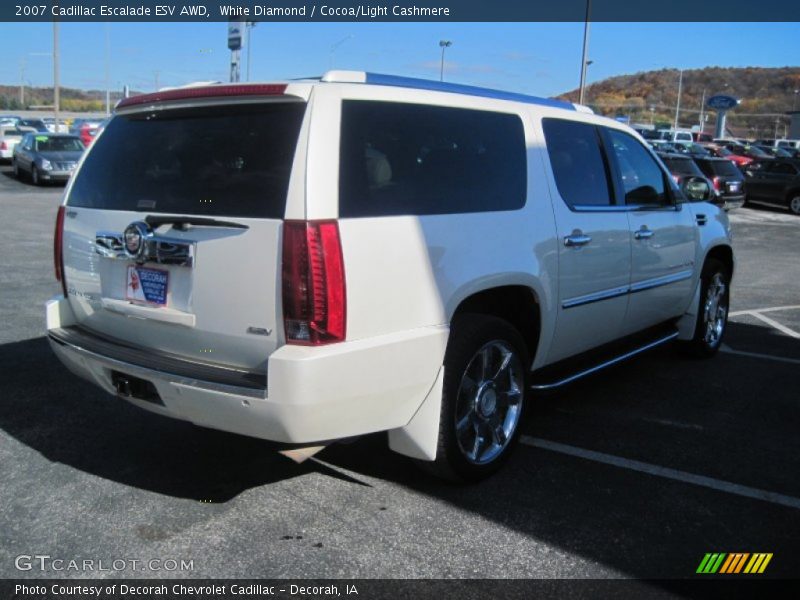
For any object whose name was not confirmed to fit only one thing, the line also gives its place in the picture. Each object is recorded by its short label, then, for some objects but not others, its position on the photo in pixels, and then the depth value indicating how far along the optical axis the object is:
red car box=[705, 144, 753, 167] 30.84
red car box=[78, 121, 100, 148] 31.56
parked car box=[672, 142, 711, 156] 30.27
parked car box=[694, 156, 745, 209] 21.19
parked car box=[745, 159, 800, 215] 22.88
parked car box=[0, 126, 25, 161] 28.69
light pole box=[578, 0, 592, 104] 25.68
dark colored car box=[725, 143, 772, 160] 37.52
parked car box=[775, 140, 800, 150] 50.94
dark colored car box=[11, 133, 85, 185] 21.28
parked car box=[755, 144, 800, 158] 41.24
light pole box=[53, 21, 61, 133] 36.72
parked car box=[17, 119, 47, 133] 37.56
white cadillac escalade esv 2.96
